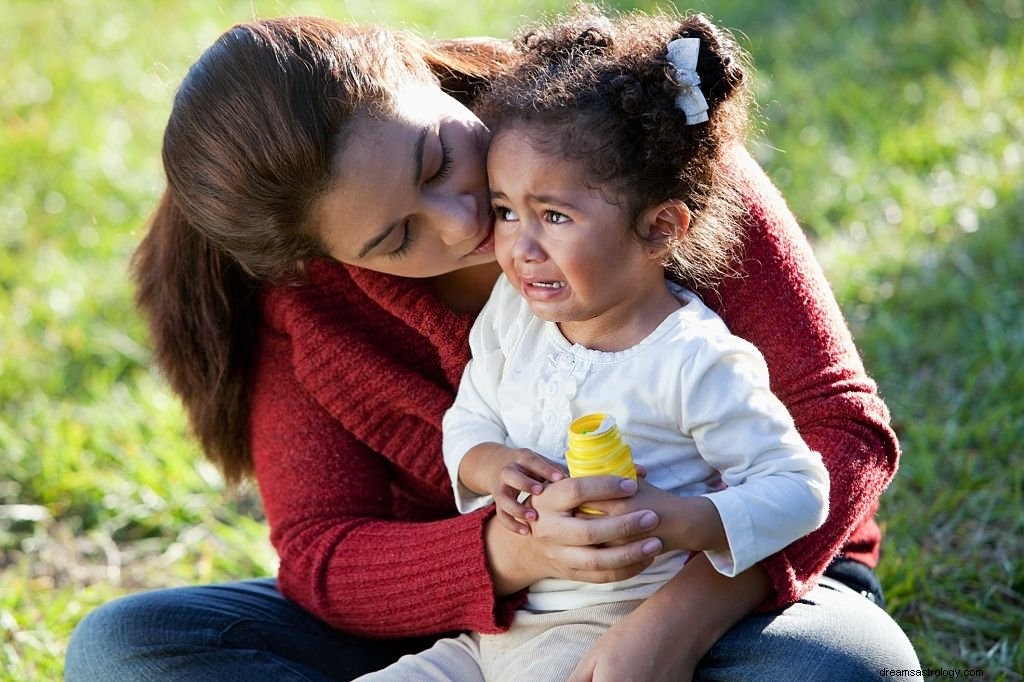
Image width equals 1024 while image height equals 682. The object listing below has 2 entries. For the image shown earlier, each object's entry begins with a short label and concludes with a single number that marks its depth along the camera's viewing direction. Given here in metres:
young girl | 1.95
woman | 2.03
